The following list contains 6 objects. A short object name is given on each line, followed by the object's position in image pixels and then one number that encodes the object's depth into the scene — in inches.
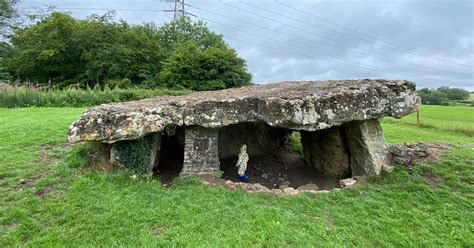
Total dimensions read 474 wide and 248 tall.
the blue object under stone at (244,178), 264.2
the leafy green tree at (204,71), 933.8
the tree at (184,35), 1282.0
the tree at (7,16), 1200.2
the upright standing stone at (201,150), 246.2
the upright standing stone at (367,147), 261.2
